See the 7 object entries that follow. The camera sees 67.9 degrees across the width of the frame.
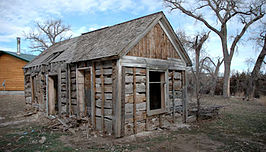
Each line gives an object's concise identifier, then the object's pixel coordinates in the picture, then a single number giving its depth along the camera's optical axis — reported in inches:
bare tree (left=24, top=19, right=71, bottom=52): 1307.8
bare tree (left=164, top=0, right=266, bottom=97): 754.2
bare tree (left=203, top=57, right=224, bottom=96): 896.9
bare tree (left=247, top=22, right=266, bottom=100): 719.7
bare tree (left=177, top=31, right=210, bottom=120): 882.8
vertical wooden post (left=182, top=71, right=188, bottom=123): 362.6
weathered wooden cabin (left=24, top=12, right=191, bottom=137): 261.6
